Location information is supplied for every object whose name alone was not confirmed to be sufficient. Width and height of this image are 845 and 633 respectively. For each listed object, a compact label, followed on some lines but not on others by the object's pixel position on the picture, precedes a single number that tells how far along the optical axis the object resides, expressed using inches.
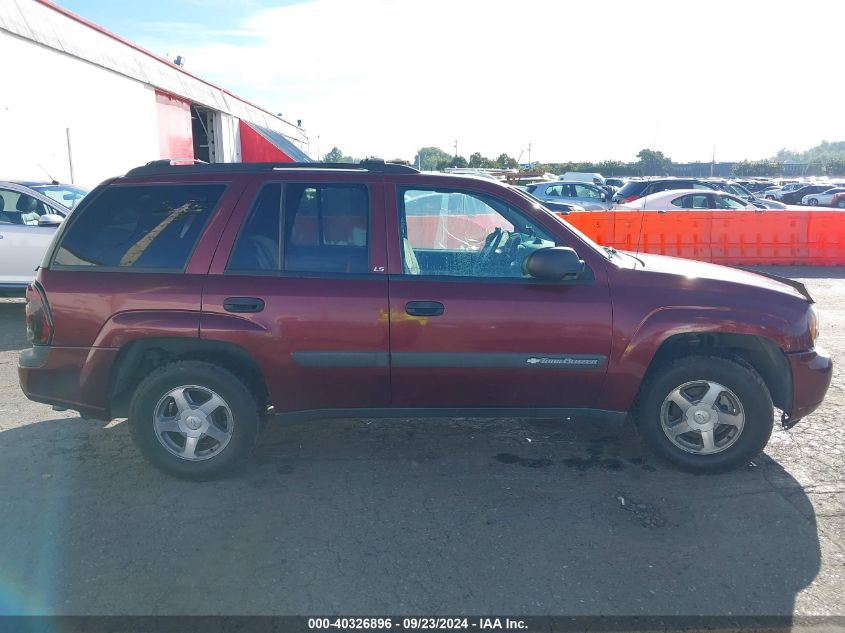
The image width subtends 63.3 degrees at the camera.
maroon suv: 155.6
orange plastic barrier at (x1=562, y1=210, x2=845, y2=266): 494.9
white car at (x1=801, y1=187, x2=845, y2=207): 1366.9
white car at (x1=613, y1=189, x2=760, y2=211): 592.1
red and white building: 551.2
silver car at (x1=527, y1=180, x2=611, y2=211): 768.3
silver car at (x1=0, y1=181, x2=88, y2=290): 340.5
